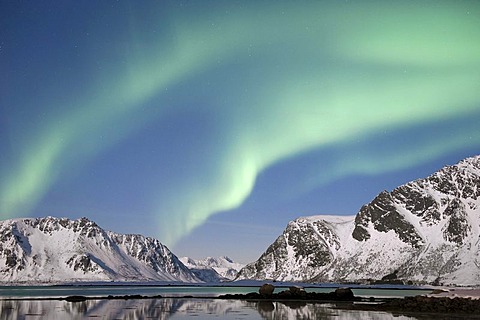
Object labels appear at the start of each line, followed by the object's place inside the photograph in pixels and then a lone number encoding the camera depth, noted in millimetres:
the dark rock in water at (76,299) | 127188
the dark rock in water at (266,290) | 145875
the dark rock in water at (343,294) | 134125
